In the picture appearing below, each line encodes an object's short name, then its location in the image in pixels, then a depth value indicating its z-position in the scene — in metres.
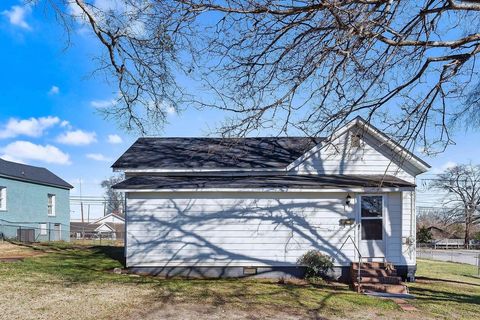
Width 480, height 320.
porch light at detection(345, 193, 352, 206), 11.64
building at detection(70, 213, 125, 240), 39.28
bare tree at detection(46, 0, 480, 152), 6.21
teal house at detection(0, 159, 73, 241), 23.50
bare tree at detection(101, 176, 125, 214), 64.94
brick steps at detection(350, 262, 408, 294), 10.03
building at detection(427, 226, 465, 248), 48.60
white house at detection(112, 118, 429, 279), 11.56
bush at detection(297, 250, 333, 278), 11.23
